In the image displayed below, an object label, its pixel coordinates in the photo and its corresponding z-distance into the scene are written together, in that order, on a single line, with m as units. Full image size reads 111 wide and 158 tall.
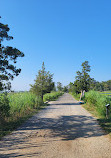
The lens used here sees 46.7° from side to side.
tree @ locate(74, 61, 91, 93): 25.00
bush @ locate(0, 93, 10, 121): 6.64
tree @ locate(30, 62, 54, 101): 17.94
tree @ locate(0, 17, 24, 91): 5.77
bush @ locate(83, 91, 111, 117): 8.81
